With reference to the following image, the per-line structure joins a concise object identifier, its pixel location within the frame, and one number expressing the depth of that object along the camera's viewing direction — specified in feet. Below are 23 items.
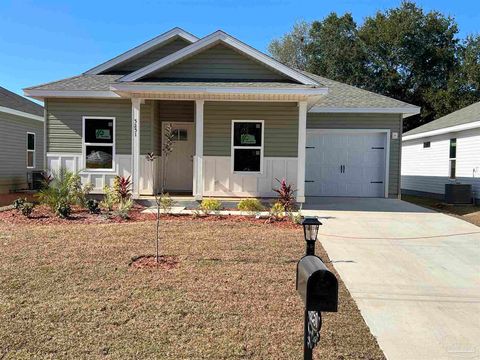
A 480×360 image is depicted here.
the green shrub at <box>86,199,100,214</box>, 32.99
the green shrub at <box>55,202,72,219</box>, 31.04
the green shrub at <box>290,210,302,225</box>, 29.01
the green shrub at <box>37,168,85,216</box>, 33.27
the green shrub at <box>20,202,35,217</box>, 31.40
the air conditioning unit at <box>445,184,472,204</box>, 49.57
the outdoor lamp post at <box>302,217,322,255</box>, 10.73
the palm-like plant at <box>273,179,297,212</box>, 33.44
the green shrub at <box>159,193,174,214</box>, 29.33
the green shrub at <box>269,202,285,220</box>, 30.66
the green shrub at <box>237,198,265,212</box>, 34.27
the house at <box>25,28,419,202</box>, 36.99
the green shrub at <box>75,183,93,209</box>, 36.11
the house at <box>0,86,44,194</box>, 55.01
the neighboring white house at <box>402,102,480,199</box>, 50.67
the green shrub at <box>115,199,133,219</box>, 31.07
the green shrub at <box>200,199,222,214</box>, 33.26
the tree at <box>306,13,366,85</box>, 117.60
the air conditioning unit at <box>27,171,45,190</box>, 57.30
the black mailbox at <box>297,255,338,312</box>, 8.64
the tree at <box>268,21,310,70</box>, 134.74
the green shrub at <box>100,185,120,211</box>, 34.17
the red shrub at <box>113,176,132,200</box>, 36.63
